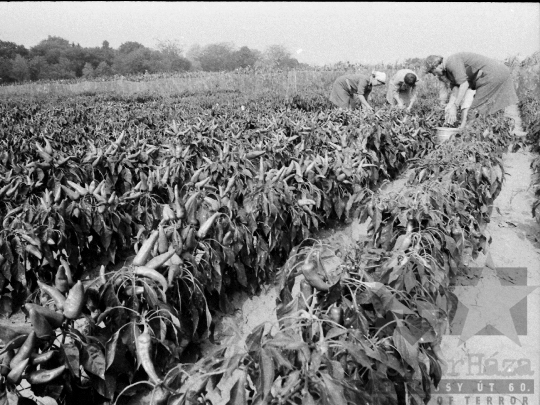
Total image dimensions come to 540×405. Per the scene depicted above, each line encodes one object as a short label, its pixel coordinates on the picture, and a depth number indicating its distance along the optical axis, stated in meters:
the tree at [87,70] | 44.27
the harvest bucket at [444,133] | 5.48
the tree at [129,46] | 64.19
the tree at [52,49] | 41.09
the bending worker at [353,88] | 7.55
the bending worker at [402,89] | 7.06
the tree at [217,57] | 74.69
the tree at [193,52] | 90.47
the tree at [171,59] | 57.88
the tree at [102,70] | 47.69
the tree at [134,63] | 52.88
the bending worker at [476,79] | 5.67
